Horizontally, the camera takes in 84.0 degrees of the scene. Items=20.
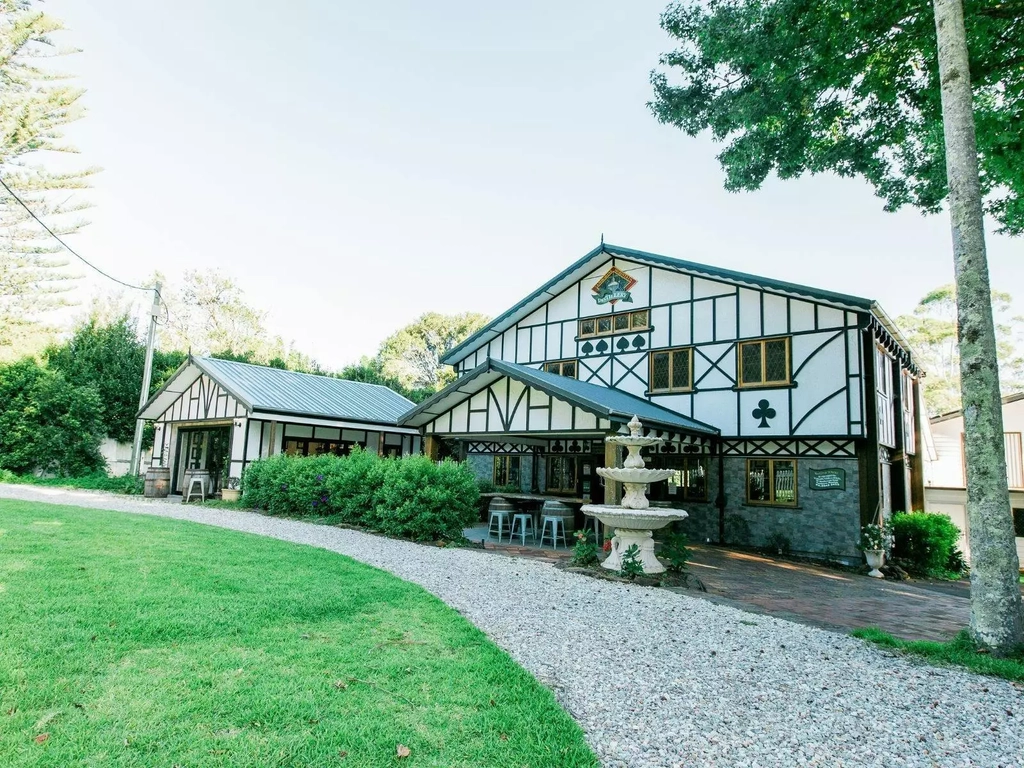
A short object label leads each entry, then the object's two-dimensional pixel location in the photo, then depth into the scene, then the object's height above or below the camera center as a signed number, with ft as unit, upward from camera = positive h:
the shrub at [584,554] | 27.99 -4.45
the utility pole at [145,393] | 66.90 +6.67
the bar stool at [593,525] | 34.86 -4.42
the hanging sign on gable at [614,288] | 51.72 +16.10
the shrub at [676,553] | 26.66 -4.08
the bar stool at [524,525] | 37.50 -4.58
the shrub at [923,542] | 41.32 -5.09
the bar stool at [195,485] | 53.75 -3.34
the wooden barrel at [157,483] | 56.70 -3.26
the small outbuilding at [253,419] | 55.57 +3.61
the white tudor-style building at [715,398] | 39.52 +4.96
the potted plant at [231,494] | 52.65 -3.81
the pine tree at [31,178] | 65.51 +36.06
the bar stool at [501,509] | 39.57 -3.43
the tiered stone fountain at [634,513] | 26.21 -2.24
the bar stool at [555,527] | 36.78 -4.29
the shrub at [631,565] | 25.80 -4.55
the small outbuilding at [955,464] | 57.36 +1.03
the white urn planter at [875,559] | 37.19 -5.73
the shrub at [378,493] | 34.47 -2.43
